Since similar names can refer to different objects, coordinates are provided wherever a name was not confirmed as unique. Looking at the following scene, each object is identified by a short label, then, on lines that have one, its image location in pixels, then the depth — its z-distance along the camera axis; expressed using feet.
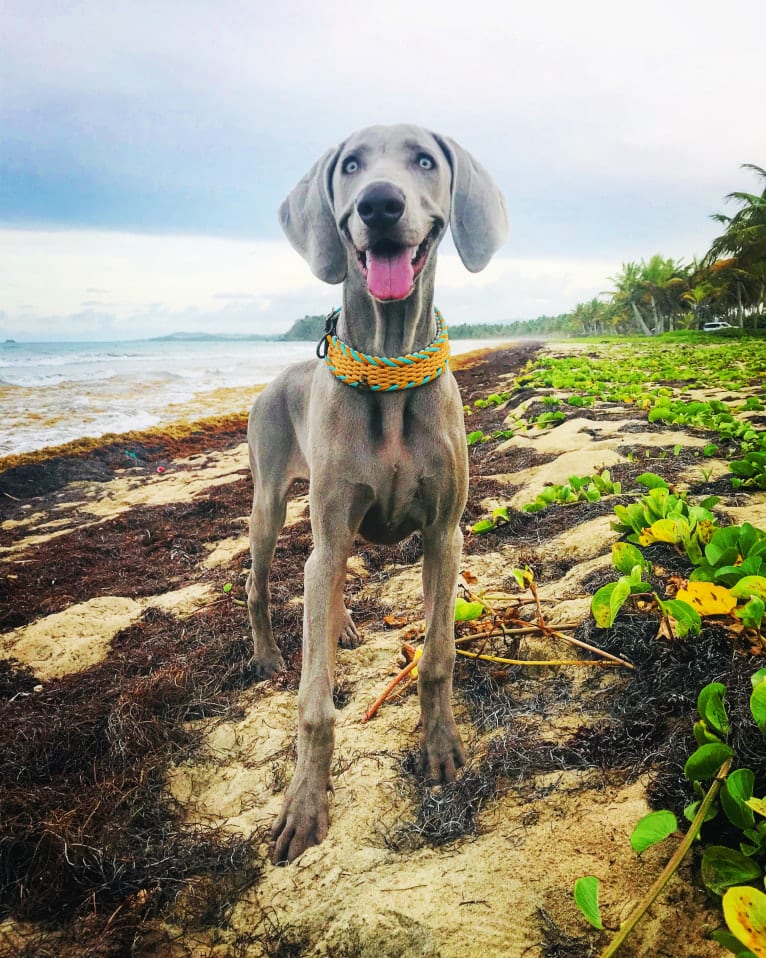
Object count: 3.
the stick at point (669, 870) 1.48
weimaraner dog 2.16
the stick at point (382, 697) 2.48
